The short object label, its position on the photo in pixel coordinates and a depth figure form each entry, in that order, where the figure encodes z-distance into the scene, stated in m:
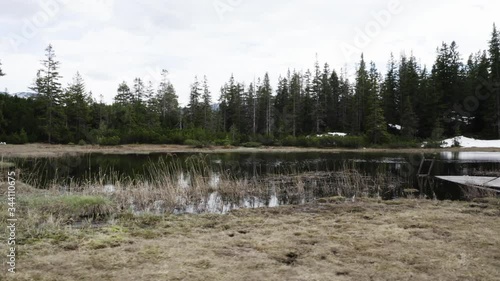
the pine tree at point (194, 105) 73.56
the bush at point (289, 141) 52.06
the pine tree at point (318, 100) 62.97
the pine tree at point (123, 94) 77.25
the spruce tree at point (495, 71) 48.78
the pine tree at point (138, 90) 78.19
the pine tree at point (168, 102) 73.01
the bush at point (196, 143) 48.39
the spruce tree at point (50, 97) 47.34
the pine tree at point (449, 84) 54.09
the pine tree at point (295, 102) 63.56
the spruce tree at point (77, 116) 49.94
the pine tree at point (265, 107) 67.47
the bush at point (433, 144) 45.72
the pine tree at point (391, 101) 61.34
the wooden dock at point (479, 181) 14.24
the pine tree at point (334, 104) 68.46
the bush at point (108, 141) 46.54
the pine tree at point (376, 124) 49.91
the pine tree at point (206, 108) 70.68
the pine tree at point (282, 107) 62.28
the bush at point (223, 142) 50.54
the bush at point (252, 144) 51.03
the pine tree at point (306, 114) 66.69
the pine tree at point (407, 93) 51.45
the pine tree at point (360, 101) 62.31
